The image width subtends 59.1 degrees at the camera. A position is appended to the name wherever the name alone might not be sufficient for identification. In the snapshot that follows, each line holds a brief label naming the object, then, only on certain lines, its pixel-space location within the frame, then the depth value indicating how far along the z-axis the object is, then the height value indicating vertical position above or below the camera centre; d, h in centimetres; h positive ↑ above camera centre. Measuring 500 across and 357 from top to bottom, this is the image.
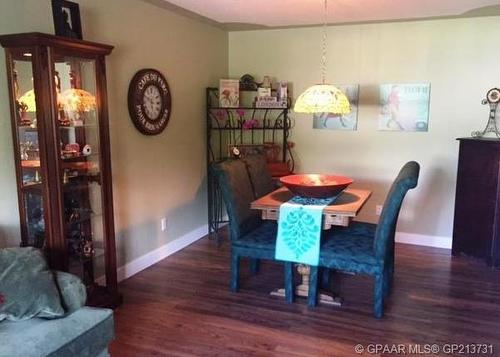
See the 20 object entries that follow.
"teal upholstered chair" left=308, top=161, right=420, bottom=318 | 285 -90
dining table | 301 -63
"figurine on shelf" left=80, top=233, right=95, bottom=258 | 303 -89
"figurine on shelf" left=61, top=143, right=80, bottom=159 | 280 -21
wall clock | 364 +15
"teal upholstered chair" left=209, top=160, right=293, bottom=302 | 326 -86
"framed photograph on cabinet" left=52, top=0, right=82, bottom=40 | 273 +63
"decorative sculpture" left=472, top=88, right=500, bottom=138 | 408 +8
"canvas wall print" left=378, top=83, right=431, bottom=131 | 445 +12
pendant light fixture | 302 +12
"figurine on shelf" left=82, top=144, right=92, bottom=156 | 296 -21
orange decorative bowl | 322 -50
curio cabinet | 258 -22
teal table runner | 307 -79
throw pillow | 207 -82
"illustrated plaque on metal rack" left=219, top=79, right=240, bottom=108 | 470 +27
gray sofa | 187 -95
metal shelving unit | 486 -19
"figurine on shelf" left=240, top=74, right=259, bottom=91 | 491 +39
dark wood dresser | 394 -76
